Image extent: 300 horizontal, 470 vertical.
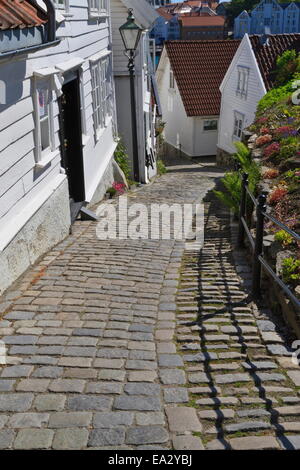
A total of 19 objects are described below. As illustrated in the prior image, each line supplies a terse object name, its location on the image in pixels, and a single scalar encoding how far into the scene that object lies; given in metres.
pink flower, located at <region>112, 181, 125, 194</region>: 12.93
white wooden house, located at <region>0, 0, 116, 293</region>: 5.34
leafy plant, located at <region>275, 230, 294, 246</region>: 5.49
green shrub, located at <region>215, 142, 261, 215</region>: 8.36
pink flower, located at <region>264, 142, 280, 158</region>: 9.33
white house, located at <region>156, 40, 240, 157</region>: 26.44
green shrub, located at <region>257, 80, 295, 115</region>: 14.88
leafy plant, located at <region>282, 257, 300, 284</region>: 4.75
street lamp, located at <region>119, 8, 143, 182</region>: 11.55
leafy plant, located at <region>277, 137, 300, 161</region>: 8.82
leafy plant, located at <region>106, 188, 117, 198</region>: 12.38
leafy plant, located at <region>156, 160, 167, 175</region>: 20.73
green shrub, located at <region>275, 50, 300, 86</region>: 19.58
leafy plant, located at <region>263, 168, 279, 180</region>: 8.16
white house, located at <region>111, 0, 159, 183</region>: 14.66
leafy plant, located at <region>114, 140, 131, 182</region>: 14.44
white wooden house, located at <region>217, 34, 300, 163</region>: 21.28
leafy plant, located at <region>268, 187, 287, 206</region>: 6.93
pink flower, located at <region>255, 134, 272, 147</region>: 10.49
